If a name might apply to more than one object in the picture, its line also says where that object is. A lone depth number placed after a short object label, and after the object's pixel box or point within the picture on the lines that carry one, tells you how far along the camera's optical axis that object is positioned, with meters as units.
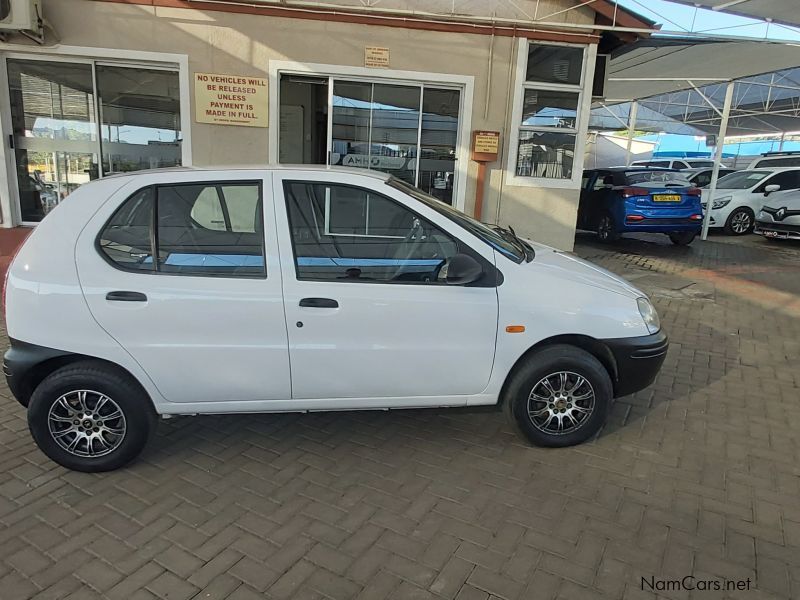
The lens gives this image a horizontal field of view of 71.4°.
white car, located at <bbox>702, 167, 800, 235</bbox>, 13.76
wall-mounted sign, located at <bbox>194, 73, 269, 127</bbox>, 7.79
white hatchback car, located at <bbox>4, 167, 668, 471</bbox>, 3.01
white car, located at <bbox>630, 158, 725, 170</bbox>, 23.81
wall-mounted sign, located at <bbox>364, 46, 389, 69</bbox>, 7.97
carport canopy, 10.12
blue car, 10.86
